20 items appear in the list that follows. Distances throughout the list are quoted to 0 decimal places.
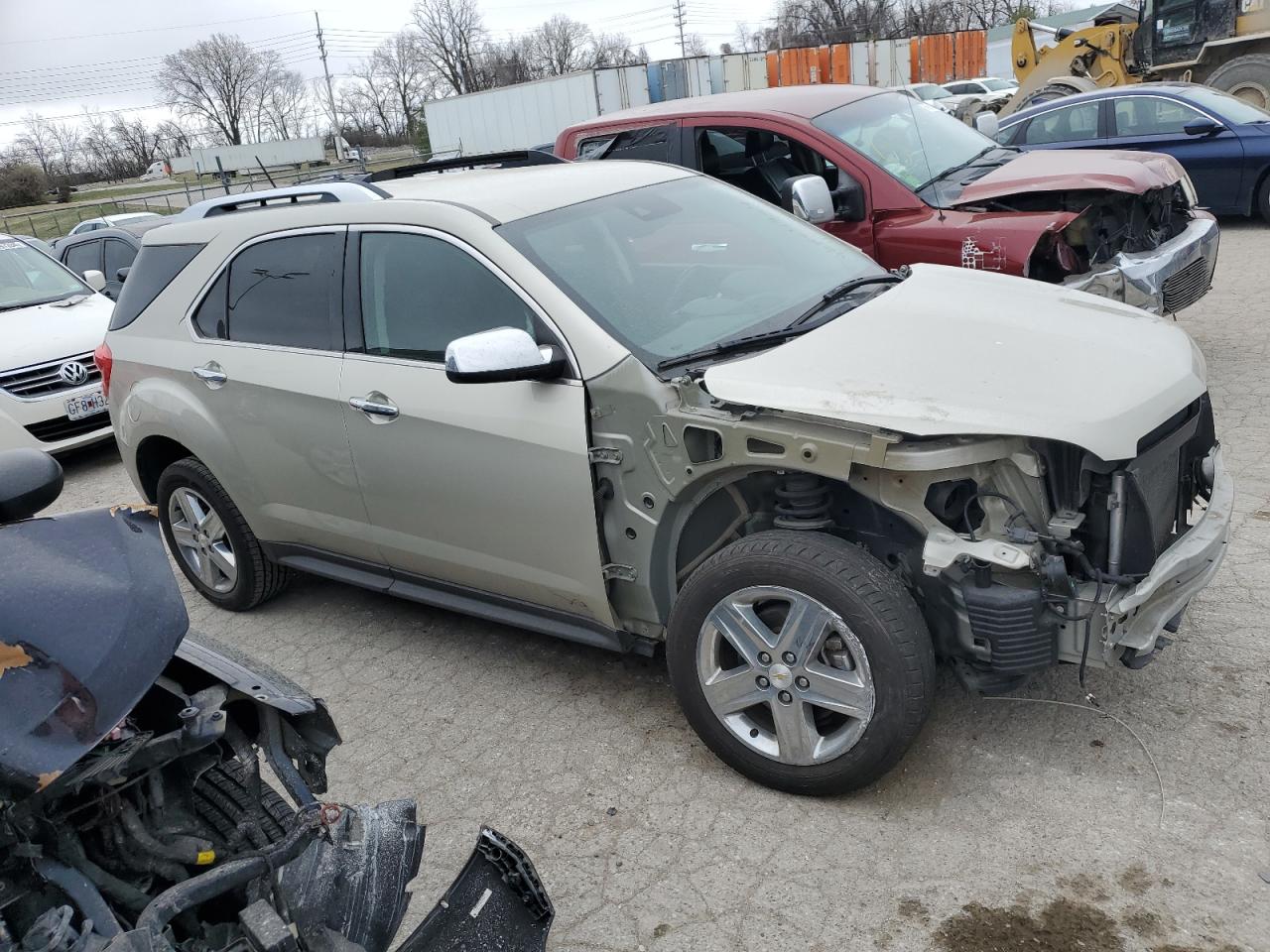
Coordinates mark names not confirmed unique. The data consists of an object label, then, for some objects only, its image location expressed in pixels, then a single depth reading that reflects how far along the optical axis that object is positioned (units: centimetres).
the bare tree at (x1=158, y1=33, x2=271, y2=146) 7638
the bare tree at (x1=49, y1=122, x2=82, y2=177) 6854
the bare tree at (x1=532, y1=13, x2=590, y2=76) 7931
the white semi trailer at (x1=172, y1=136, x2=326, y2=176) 5312
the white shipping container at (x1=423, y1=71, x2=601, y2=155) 3122
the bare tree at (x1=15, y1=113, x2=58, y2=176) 6806
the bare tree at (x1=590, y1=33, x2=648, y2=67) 7844
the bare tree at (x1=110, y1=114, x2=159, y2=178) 7094
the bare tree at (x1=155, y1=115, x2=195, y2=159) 7231
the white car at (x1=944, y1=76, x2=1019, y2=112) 3378
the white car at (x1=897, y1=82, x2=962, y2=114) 2962
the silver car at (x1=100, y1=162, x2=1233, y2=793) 295
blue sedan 1102
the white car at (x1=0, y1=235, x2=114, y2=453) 812
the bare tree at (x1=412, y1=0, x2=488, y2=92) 7381
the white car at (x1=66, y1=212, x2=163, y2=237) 1922
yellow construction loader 1545
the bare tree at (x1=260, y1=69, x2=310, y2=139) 7850
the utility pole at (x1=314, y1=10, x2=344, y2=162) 6956
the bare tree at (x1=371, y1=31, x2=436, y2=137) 7438
